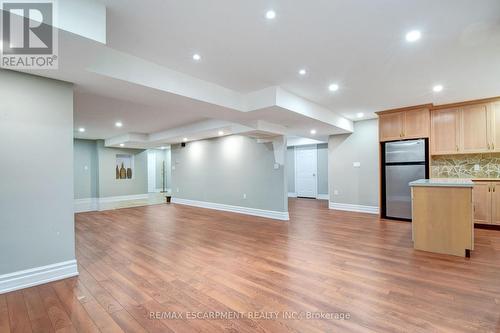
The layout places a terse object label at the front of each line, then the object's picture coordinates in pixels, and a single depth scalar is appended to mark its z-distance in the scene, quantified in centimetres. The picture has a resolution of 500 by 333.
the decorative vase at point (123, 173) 1012
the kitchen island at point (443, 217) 333
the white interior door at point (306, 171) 1025
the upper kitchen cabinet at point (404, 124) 525
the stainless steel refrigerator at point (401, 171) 527
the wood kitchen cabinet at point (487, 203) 469
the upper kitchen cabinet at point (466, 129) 484
